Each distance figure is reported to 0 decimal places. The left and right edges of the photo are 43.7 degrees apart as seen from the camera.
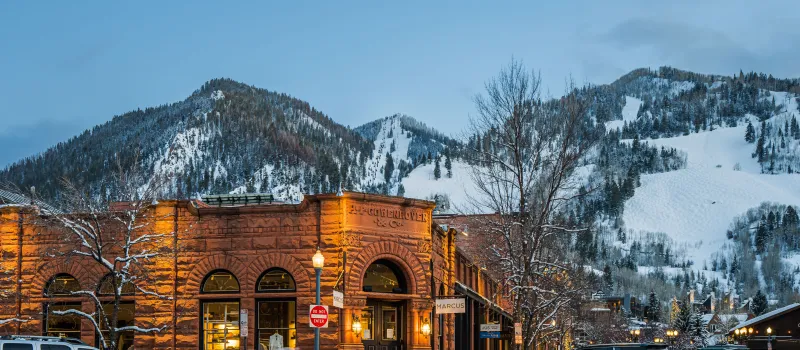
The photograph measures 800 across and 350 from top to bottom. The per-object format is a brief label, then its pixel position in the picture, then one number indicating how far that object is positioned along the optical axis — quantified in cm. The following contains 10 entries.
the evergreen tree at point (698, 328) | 13088
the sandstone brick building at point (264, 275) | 3600
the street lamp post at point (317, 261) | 2900
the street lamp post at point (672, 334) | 12679
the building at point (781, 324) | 10629
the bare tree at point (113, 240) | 3591
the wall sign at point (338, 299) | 3025
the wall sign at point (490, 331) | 4034
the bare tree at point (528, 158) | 3966
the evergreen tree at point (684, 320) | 14125
